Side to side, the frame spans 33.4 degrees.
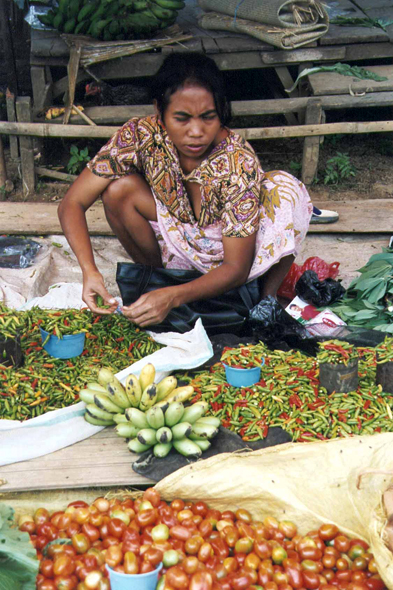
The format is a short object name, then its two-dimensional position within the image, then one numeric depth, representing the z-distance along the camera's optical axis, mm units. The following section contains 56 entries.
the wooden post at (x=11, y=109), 5219
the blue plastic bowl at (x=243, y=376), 2654
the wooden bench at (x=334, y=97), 5277
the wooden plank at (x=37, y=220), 4488
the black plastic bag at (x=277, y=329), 3039
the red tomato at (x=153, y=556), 1938
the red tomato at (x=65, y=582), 1887
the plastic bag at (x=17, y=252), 4094
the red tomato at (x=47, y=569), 1954
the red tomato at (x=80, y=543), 2051
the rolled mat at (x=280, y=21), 5488
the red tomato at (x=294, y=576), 1970
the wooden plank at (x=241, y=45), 5547
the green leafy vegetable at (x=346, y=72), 5520
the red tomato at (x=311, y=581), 1964
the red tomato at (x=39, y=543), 2074
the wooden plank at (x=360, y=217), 4527
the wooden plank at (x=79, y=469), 2305
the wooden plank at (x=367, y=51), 5769
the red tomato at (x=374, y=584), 1922
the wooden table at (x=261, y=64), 5328
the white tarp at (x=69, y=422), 2441
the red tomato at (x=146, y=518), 2113
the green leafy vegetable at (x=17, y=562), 1731
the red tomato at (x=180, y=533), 2072
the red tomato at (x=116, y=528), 2096
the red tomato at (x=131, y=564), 1894
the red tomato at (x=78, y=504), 2232
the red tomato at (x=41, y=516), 2178
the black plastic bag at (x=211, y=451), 2332
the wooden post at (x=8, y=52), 5410
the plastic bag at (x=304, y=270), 3854
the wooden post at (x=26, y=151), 5148
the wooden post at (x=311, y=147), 5246
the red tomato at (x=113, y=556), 1936
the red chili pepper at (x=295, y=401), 2566
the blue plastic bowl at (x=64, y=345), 2938
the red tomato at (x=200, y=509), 2221
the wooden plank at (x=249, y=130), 5062
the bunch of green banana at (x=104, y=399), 2510
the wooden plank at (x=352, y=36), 5676
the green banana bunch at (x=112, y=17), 5426
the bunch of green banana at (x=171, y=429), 2357
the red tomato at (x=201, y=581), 1830
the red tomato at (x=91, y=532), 2094
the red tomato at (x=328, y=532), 2117
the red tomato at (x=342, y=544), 2072
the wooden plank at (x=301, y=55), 5598
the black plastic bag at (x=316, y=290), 3652
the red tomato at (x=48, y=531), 2122
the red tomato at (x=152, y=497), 2201
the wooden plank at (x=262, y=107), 5281
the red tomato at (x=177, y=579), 1858
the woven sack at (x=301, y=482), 2160
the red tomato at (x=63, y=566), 1931
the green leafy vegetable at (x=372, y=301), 3455
